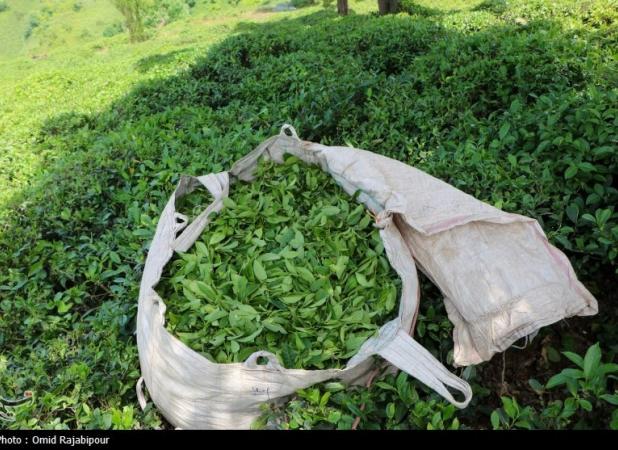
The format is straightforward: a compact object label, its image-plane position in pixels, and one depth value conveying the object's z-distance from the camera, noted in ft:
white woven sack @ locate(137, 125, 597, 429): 4.49
